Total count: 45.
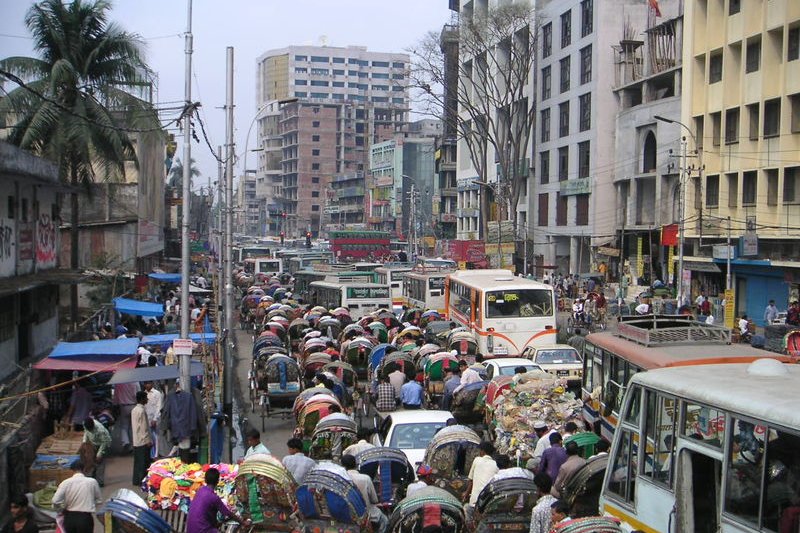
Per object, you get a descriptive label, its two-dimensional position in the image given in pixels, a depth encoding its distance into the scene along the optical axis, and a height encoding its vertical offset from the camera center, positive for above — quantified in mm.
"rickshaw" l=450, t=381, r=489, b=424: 18673 -3406
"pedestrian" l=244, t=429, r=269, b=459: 12391 -2831
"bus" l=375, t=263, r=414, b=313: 51688 -2775
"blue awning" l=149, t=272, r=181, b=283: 44384 -2477
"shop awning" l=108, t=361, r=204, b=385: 17203 -2732
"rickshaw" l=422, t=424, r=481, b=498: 12812 -3013
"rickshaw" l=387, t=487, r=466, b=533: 9844 -2934
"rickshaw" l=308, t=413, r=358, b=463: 14594 -3233
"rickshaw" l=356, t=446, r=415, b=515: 12391 -3152
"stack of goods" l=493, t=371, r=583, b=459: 14961 -2918
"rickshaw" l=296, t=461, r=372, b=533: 10102 -2907
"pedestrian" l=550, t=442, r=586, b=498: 10936 -2761
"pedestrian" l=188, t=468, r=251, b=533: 10109 -3005
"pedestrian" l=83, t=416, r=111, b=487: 15055 -3407
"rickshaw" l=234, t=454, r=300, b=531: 10492 -2933
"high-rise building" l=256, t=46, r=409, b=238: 156500 +13496
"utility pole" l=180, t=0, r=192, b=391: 18062 +456
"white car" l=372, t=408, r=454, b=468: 14500 -3101
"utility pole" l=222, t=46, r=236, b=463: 27066 +631
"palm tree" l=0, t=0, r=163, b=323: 28812 +4112
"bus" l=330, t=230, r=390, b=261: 74500 -1479
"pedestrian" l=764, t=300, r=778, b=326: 34438 -2918
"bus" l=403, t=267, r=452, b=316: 42219 -2748
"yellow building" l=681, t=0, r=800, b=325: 38312 +3762
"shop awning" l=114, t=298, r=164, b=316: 29781 -2636
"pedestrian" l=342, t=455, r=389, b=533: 10875 -3065
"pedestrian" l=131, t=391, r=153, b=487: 15641 -3546
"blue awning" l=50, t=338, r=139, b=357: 18484 -2456
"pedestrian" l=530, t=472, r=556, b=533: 9336 -2767
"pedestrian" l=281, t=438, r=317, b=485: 11789 -2936
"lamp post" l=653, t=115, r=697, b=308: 39378 +1475
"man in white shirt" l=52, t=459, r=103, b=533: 10797 -3164
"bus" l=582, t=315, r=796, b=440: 12656 -1673
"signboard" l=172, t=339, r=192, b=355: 17578 -2236
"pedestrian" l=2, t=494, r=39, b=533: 9922 -3032
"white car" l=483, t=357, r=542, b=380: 20739 -2974
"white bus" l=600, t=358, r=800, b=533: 6773 -1748
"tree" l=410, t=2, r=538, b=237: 60000 +10252
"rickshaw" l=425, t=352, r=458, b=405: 21594 -3297
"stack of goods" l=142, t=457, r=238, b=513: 11250 -3042
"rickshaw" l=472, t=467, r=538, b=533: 10352 -2985
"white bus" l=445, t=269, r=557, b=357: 27422 -2525
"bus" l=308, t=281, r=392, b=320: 41969 -3123
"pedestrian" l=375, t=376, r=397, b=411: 19875 -3508
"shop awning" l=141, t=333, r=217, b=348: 23752 -2913
